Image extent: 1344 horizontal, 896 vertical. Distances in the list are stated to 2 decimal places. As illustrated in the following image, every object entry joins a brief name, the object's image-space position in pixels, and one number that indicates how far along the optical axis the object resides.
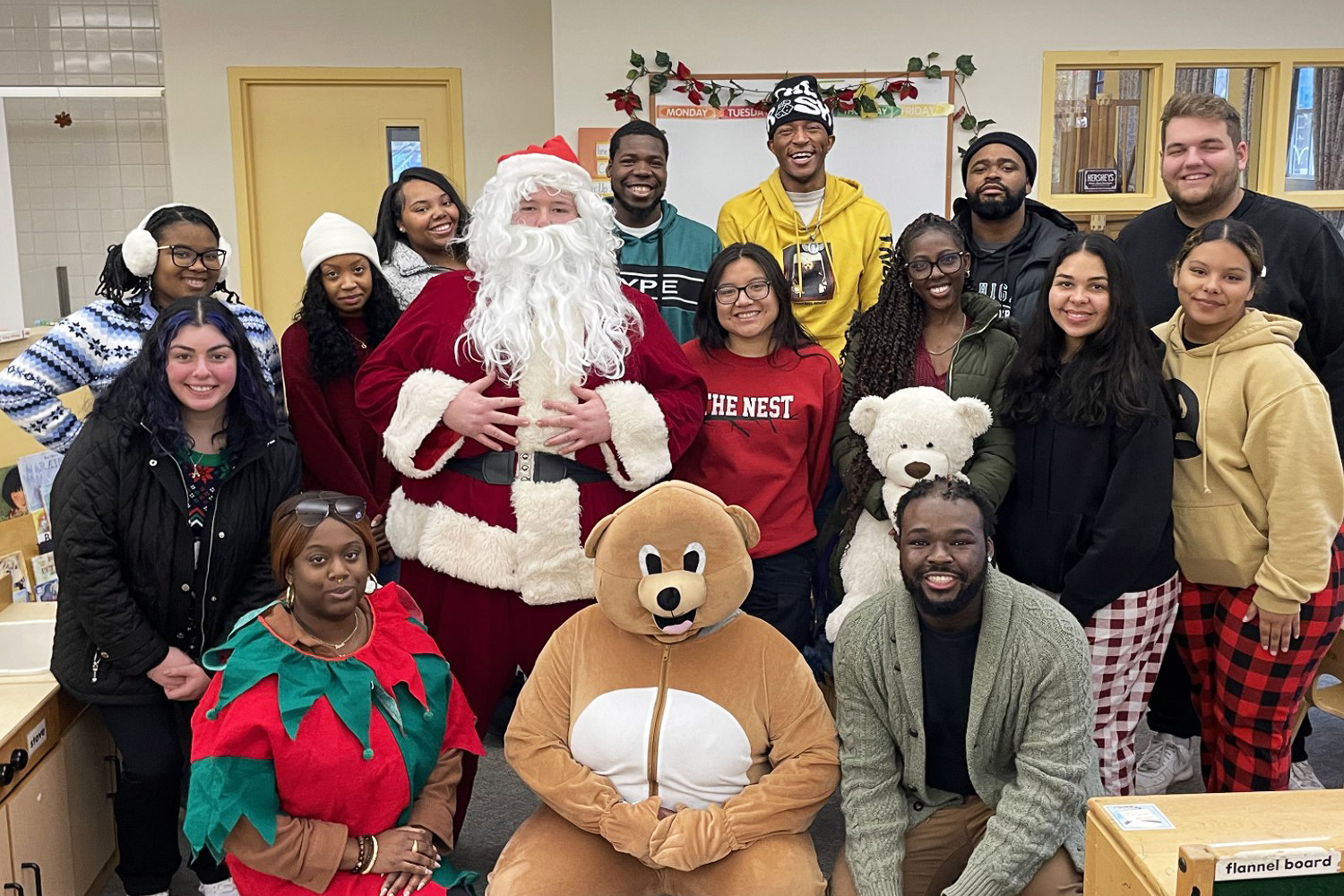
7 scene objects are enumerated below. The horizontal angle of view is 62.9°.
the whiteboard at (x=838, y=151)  5.14
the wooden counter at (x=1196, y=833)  1.65
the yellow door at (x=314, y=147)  5.71
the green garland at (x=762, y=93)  5.04
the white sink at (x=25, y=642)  2.85
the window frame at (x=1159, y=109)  5.28
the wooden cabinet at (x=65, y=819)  2.28
